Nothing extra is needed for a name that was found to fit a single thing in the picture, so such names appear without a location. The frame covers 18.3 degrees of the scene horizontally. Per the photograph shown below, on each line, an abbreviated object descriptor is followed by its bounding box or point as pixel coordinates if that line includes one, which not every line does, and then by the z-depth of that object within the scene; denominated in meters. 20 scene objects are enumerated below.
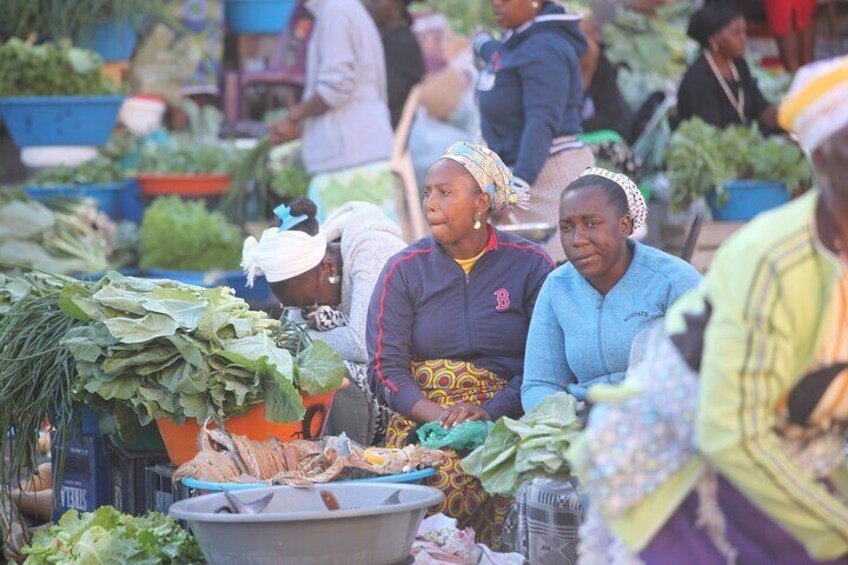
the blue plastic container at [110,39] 15.17
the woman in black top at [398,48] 14.84
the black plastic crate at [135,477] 8.14
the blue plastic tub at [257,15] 17.79
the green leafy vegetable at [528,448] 6.53
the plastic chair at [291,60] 16.77
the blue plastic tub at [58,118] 14.47
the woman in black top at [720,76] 13.26
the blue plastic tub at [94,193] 14.74
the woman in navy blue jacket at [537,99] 10.49
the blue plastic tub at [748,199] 13.19
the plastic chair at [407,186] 14.03
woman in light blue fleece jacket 7.25
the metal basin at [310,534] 5.81
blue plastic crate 8.33
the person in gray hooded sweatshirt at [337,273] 8.84
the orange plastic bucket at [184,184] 15.31
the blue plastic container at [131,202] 15.55
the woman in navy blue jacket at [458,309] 8.17
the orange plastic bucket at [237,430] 7.65
